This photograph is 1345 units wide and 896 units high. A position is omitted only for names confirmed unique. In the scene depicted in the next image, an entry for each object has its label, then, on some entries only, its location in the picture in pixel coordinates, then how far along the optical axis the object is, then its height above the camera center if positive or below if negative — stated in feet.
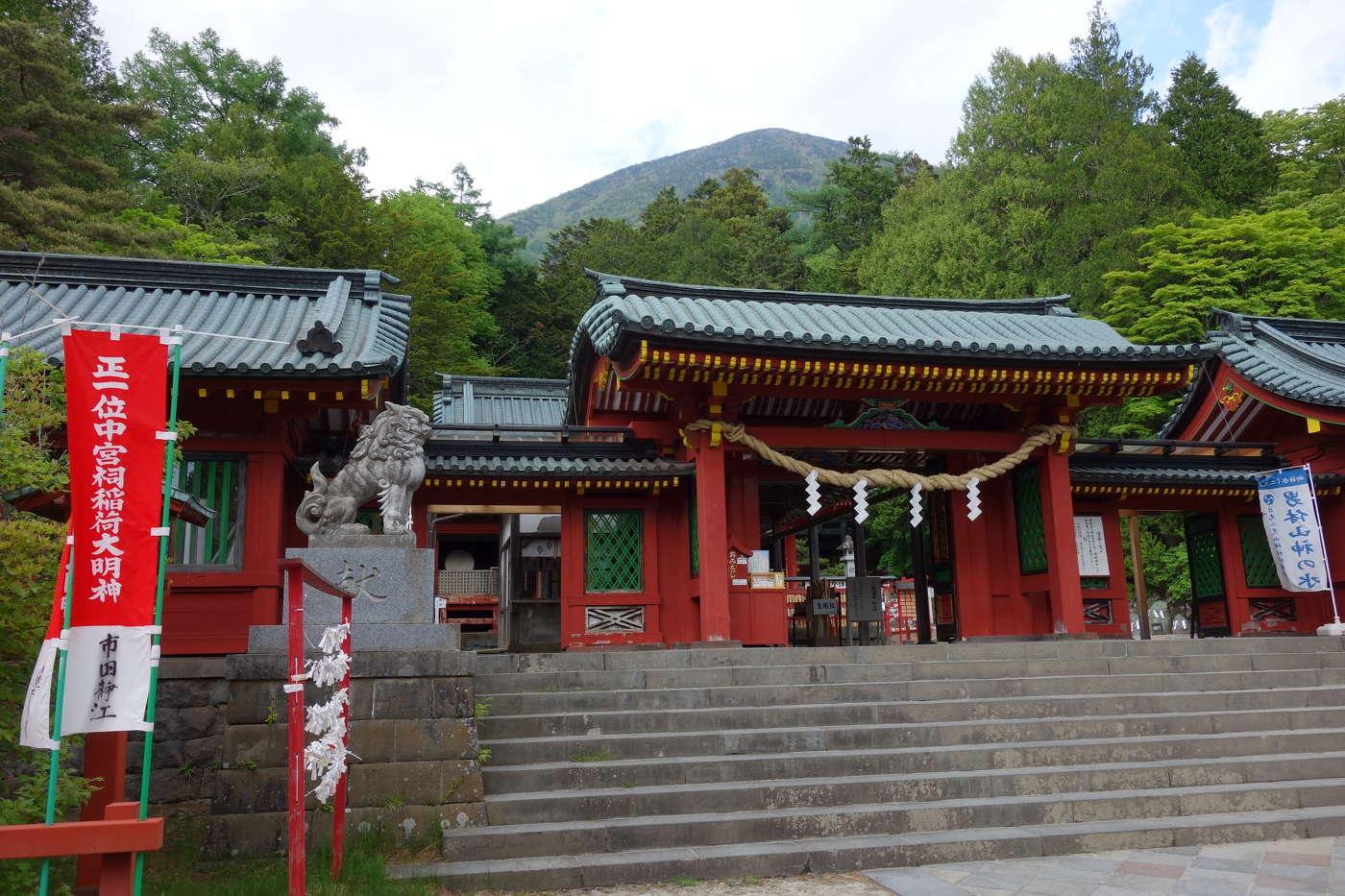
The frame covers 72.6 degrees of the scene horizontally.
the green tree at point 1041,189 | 85.25 +39.34
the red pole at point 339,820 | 17.93 -4.06
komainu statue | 23.03 +3.25
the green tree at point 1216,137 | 94.07 +47.45
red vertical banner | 13.05 +1.45
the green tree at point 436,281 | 88.12 +34.40
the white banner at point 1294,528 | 41.83 +2.64
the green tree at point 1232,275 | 74.49 +25.89
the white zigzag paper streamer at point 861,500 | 38.70 +4.07
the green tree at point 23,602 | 14.52 +0.32
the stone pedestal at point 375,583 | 22.18 +0.69
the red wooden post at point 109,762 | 15.02 -2.33
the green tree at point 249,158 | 91.97 +51.78
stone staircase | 20.21 -4.23
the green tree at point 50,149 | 59.62 +34.05
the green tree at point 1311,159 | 85.05 +43.21
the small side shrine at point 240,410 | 30.35 +7.29
